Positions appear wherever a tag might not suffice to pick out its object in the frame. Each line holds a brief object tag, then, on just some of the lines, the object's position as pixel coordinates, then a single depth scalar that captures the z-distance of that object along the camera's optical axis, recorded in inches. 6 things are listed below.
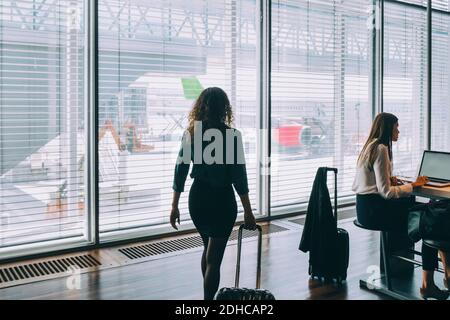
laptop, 126.7
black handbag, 107.3
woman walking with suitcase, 99.0
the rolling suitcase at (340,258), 128.2
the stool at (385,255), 122.3
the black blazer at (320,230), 126.3
